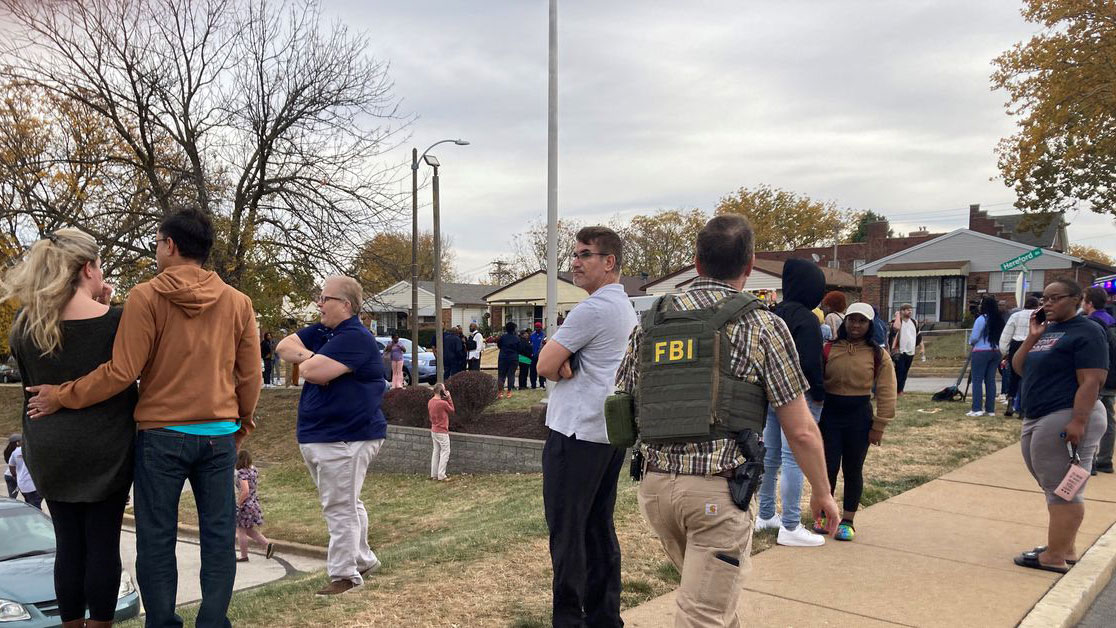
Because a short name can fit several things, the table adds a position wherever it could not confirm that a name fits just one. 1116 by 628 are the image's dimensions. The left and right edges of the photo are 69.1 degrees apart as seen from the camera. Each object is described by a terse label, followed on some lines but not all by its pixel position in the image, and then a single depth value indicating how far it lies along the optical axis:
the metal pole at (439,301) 21.86
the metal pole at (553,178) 15.66
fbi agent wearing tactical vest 2.70
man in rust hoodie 3.32
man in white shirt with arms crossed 3.61
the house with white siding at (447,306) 60.11
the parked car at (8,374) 43.49
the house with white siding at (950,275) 39.06
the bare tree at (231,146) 17.48
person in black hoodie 5.27
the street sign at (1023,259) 13.62
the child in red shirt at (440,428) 13.90
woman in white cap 5.65
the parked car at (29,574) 6.89
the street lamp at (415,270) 22.28
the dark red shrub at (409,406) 16.52
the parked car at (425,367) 28.05
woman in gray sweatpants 4.97
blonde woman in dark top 3.27
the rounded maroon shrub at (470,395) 15.98
